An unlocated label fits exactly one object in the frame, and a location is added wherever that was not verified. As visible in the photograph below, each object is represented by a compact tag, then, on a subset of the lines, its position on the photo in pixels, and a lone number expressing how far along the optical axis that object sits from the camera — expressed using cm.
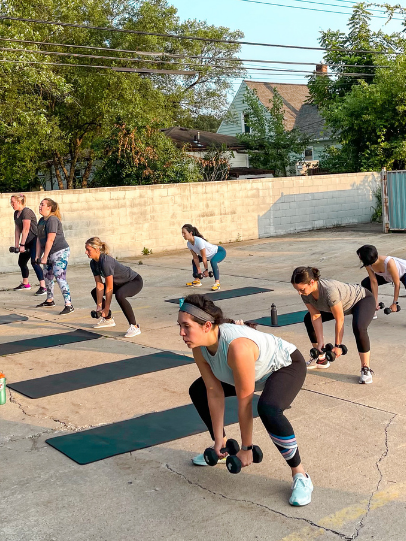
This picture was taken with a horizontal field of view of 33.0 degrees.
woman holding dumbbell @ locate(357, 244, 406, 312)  780
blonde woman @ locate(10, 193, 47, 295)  1268
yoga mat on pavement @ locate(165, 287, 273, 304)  1200
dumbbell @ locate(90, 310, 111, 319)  882
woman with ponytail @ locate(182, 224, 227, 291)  1227
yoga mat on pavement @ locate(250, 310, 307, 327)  966
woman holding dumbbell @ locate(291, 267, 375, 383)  634
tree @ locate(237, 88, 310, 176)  3222
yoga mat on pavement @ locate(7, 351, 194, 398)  715
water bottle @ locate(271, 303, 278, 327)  938
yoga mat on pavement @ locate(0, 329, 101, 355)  900
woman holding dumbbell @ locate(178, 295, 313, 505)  405
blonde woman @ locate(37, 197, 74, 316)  1086
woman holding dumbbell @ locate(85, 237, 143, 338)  884
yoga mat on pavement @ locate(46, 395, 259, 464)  534
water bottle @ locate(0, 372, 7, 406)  648
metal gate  2022
